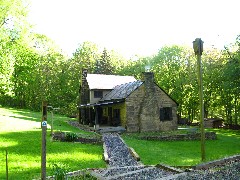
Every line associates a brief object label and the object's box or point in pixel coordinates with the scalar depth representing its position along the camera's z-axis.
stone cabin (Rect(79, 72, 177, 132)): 29.75
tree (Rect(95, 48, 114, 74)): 71.88
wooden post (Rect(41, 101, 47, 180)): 7.23
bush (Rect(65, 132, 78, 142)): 20.03
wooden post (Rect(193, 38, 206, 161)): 11.97
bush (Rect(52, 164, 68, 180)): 8.34
